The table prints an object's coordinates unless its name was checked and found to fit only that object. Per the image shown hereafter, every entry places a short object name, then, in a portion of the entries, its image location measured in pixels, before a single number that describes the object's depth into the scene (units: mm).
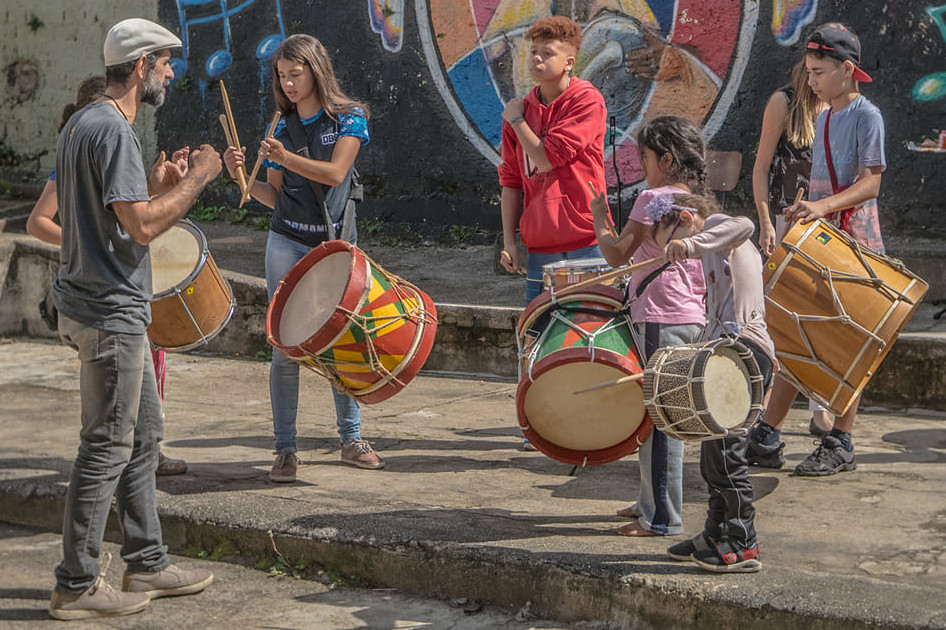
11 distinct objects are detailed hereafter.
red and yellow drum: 8760
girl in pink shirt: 7933
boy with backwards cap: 9632
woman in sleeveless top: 10512
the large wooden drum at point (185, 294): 9791
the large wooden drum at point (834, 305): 8593
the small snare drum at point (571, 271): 8441
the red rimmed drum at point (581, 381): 7721
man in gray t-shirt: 7433
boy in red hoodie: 9844
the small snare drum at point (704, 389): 7031
